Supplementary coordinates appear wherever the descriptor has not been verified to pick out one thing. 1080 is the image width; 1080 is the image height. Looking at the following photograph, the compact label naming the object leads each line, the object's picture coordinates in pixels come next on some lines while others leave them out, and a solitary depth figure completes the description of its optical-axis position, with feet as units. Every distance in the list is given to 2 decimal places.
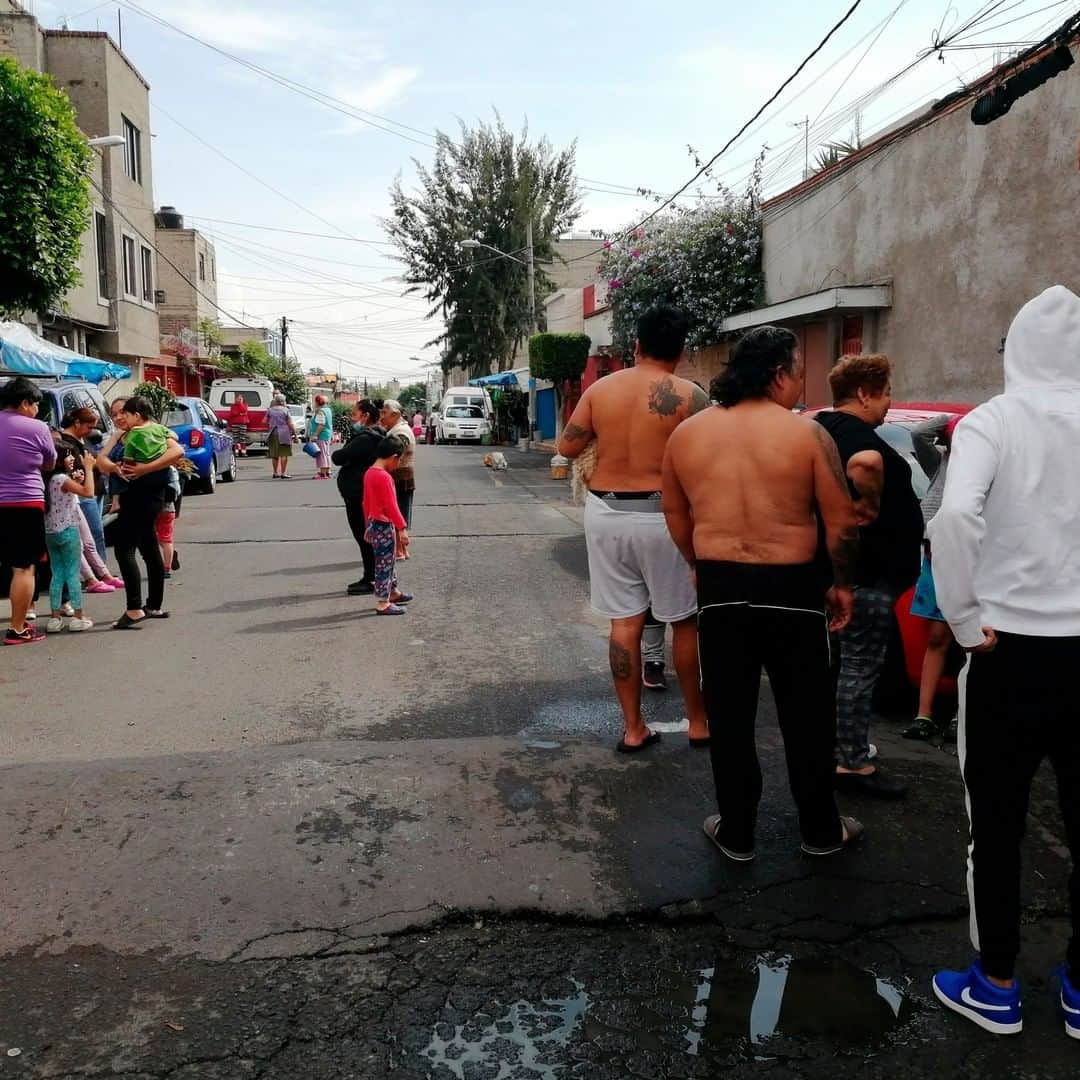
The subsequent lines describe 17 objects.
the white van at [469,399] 131.44
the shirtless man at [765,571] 11.00
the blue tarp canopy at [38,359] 40.86
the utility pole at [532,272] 112.68
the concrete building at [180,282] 121.70
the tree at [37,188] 41.22
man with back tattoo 14.20
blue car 57.06
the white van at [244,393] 108.88
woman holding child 24.39
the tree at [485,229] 135.44
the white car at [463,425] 126.52
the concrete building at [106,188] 74.38
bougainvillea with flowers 55.01
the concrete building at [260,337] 219.20
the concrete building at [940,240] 31.73
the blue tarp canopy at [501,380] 126.62
